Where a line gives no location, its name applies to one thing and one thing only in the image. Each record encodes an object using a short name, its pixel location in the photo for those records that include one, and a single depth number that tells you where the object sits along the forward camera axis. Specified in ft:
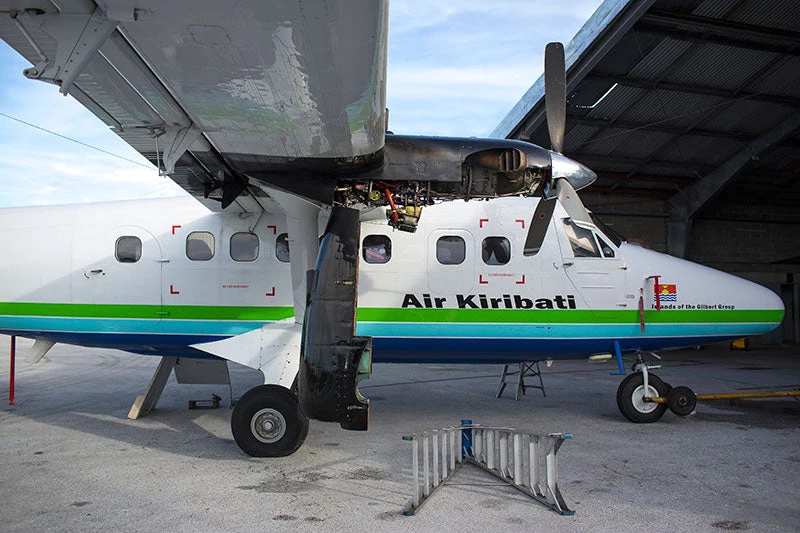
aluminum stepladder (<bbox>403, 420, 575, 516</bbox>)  18.19
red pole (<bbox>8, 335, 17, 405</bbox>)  36.14
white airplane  17.34
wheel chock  34.60
